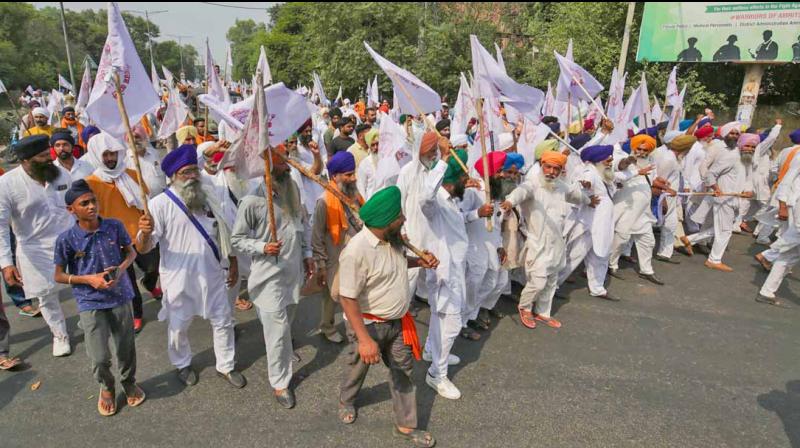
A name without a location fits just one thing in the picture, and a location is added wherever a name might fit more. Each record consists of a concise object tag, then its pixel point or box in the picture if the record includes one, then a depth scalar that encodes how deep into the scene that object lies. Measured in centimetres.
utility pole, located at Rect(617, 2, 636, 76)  1561
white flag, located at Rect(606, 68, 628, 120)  867
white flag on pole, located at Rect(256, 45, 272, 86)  684
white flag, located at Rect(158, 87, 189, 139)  600
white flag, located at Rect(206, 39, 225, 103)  722
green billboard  1513
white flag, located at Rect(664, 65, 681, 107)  934
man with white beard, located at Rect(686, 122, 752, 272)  641
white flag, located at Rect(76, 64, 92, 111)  648
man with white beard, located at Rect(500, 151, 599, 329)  454
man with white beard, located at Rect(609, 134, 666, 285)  576
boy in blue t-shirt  291
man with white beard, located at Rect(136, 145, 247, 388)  338
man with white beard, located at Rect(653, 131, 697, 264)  647
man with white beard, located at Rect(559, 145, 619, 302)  521
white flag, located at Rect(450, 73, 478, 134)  708
